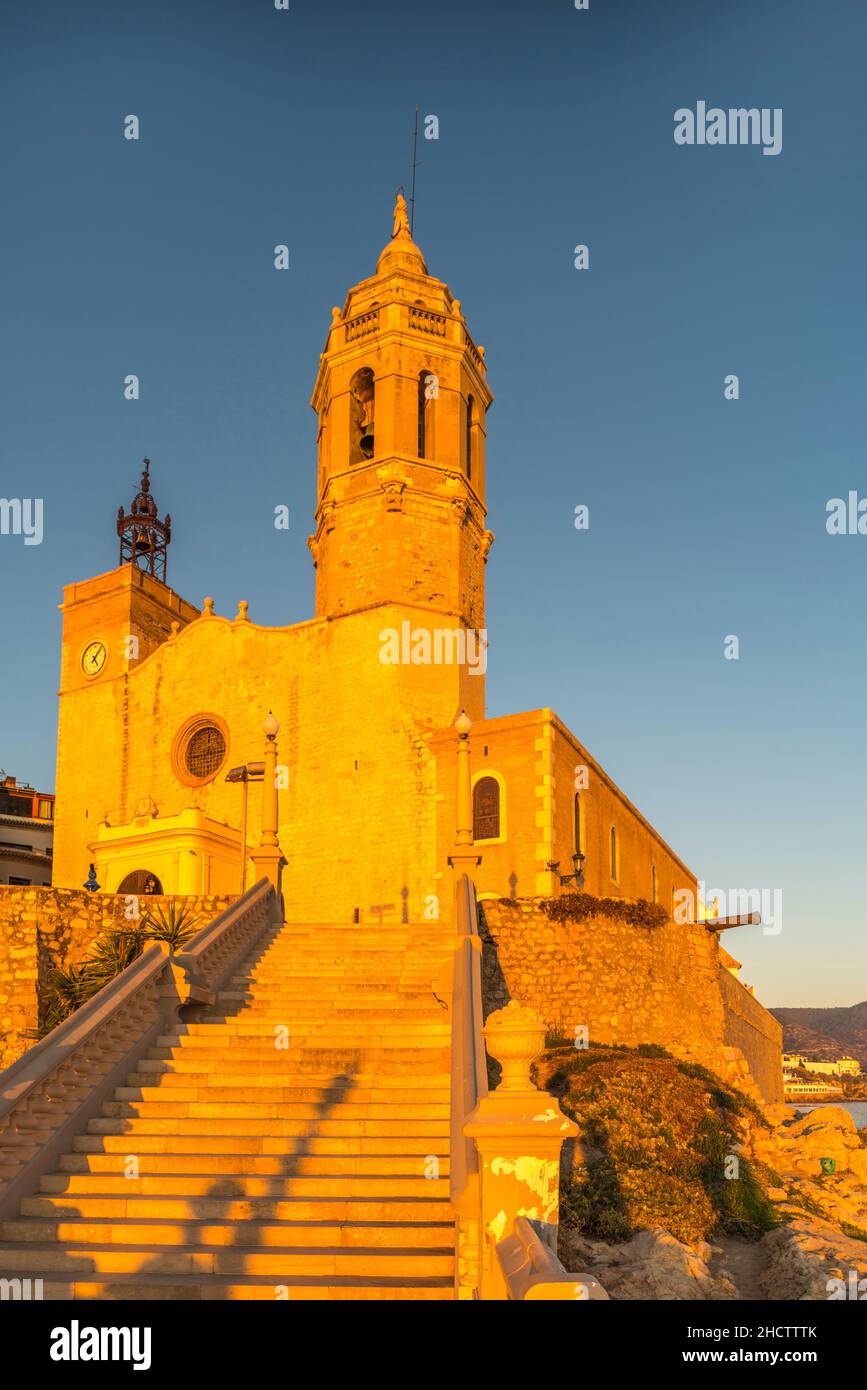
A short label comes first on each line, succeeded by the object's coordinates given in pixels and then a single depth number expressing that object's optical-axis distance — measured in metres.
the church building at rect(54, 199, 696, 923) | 28.06
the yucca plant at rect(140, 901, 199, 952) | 19.20
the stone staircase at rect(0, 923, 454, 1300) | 8.79
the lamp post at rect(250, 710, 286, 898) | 20.47
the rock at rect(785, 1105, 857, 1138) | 31.42
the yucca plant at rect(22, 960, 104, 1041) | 18.00
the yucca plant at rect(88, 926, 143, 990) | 17.83
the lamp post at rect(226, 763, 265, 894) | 27.76
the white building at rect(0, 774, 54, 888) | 44.59
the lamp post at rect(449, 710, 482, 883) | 19.66
